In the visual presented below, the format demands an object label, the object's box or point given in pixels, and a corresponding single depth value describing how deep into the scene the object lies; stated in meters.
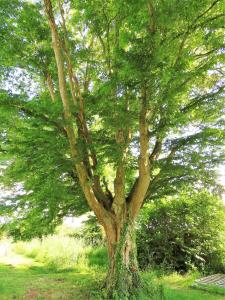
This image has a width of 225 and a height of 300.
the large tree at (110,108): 3.24
